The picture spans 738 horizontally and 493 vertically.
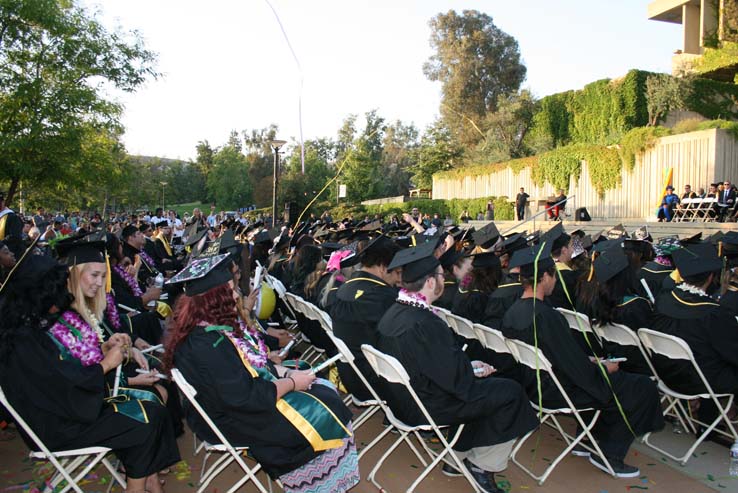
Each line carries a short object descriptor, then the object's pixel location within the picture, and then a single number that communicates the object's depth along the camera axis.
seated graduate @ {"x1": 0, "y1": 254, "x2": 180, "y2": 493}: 3.16
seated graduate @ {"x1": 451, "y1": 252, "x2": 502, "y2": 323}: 5.83
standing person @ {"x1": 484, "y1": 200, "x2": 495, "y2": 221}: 30.97
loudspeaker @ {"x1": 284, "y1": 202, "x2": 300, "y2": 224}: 23.36
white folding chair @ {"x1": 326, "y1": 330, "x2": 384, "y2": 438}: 3.79
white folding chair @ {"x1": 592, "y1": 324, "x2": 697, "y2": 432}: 4.57
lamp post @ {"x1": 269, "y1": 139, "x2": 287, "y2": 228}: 19.78
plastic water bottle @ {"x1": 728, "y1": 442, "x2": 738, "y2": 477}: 4.36
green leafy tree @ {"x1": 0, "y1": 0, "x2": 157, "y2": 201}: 13.08
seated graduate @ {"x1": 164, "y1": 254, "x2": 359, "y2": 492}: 3.17
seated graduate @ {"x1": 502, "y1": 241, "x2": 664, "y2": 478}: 4.19
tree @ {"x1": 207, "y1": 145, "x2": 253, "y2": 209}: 71.44
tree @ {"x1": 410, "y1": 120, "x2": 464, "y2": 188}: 50.34
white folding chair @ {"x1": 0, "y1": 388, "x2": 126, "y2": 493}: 3.10
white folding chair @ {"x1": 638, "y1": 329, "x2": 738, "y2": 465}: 4.17
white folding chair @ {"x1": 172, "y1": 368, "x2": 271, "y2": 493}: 3.15
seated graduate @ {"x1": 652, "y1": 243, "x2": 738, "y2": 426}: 4.49
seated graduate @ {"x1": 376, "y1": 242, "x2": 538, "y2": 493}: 3.65
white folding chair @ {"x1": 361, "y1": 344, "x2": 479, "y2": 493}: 3.49
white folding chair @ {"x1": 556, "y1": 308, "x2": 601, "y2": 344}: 4.74
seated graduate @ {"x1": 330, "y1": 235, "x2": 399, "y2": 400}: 4.46
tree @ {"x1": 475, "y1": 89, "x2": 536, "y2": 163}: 42.81
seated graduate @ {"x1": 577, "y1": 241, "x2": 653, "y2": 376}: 4.75
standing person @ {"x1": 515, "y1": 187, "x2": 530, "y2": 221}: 27.33
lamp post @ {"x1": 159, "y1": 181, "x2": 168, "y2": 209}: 63.16
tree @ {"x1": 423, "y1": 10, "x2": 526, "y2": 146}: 50.09
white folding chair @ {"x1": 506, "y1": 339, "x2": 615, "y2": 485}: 4.00
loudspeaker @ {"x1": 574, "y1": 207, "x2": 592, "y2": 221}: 23.81
